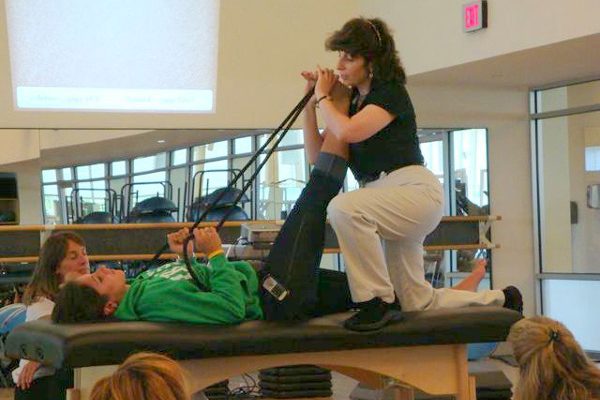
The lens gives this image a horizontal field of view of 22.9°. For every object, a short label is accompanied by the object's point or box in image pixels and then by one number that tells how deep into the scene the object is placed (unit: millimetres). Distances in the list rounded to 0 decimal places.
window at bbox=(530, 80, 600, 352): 11051
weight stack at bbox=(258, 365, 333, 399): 8020
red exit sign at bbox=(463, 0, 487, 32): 9694
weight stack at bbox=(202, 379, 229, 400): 8062
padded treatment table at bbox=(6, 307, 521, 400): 3802
